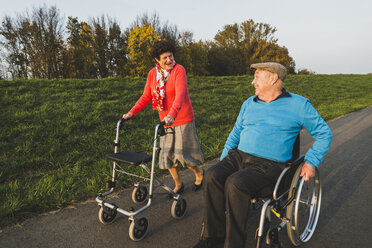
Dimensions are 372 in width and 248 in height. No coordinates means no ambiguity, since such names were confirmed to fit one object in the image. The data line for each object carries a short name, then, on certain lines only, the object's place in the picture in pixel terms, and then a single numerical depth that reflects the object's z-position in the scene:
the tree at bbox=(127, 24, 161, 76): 19.80
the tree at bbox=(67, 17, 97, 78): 23.11
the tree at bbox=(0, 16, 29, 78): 18.41
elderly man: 2.04
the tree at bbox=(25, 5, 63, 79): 19.05
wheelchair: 2.07
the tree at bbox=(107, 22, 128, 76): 24.91
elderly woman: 2.95
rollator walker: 2.44
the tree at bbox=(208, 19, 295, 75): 38.25
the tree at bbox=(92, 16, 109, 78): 23.98
